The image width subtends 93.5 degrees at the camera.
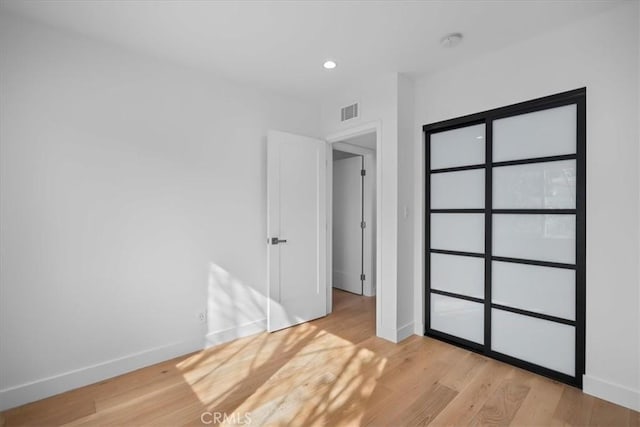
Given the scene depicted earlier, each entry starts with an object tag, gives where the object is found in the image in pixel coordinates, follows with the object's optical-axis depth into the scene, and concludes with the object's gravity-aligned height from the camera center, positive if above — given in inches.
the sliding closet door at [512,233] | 89.9 -10.0
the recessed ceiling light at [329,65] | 111.2 +53.1
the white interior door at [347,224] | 190.5 -12.1
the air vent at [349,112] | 133.9 +42.7
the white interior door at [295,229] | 131.0 -10.2
